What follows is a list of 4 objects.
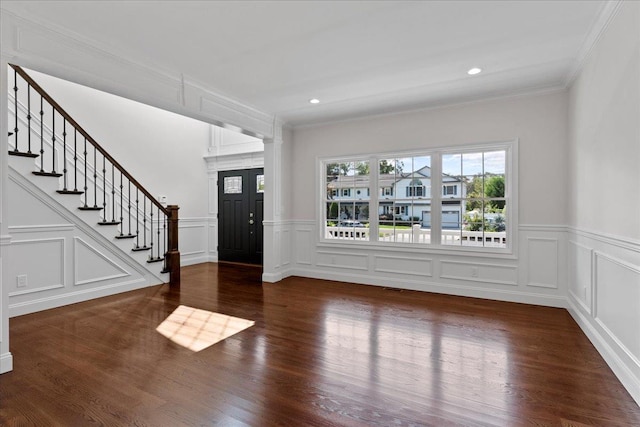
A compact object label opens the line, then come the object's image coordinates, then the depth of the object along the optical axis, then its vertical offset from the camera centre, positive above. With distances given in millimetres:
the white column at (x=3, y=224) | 2324 -73
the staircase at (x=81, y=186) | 3853 +401
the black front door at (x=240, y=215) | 7094 -9
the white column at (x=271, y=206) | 5398 +147
